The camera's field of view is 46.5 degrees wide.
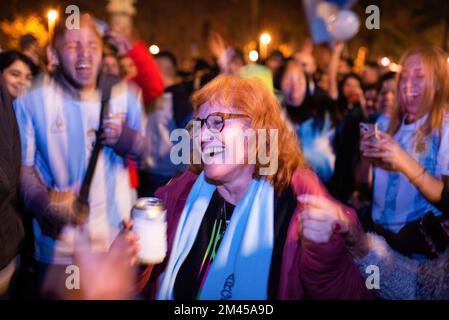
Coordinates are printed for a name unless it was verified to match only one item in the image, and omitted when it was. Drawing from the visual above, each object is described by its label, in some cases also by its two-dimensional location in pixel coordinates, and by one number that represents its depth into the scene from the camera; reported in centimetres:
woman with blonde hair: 286
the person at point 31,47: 564
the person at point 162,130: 442
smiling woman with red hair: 199
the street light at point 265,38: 1004
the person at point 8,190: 223
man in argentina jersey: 296
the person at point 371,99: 581
